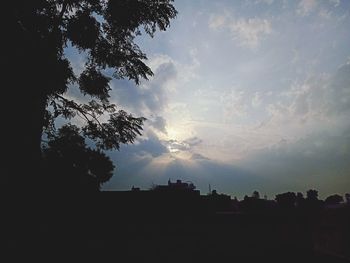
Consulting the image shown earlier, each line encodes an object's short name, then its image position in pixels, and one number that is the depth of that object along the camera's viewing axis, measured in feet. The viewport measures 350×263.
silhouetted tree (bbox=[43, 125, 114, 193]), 30.82
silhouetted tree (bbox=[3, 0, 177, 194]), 16.25
